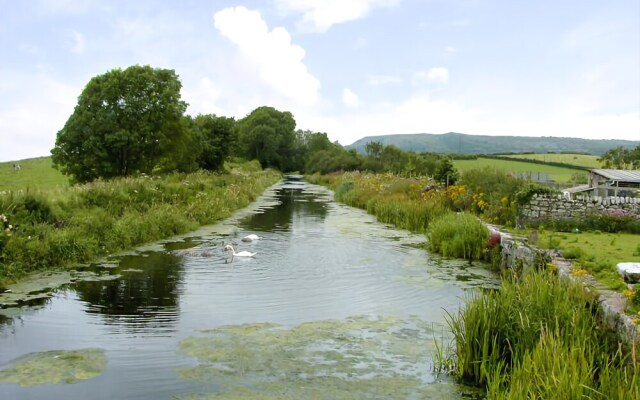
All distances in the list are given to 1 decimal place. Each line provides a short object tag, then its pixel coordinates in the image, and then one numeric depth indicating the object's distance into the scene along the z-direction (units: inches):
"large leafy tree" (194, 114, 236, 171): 1800.0
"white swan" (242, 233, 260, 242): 631.8
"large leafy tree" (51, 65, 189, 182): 1266.0
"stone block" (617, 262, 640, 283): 292.8
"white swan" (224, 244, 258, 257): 533.5
